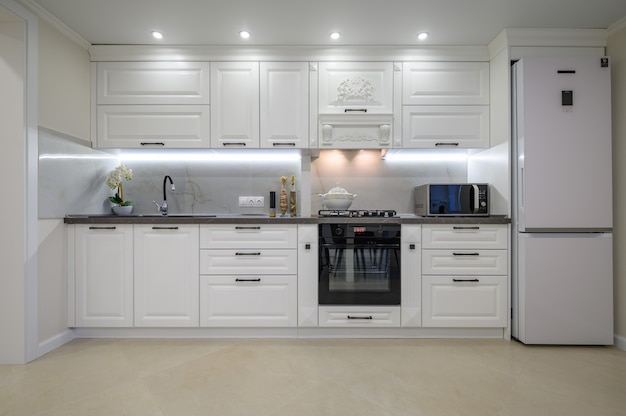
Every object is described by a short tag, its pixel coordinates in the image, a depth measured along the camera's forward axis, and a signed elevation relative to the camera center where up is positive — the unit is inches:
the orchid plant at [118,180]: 122.4 +10.2
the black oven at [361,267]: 107.2 -17.0
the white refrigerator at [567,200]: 101.0 +2.7
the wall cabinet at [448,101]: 117.8 +35.5
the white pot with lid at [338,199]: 121.1 +3.7
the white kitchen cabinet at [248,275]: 107.0 -19.4
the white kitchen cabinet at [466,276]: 106.9 -19.8
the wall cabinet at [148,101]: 117.2 +35.4
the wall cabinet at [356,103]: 117.4 +35.0
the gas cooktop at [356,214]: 110.3 -1.3
